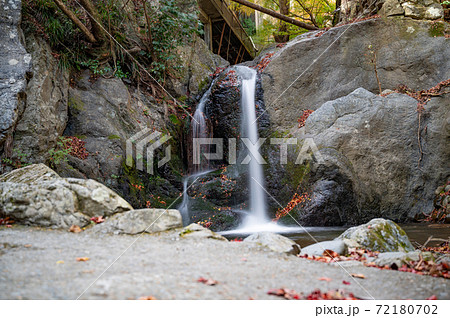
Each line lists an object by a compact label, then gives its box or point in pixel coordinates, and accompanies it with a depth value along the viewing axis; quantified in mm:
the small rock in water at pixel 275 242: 3390
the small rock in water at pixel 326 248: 3703
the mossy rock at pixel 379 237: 4066
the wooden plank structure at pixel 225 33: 14086
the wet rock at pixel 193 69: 9953
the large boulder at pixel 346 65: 8484
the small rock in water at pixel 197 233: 3549
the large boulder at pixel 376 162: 6742
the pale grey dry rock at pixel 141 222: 3594
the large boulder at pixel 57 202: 3736
